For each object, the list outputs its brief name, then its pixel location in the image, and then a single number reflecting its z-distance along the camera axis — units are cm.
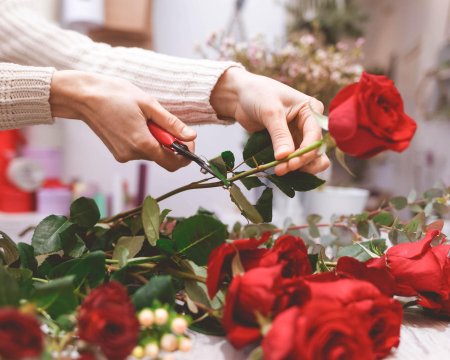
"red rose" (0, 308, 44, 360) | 19
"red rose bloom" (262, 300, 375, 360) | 24
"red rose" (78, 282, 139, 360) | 23
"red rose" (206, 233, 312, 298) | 30
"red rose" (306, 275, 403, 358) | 27
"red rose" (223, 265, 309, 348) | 26
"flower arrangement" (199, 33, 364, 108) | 91
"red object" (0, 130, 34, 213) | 143
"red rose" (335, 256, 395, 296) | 35
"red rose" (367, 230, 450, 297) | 37
